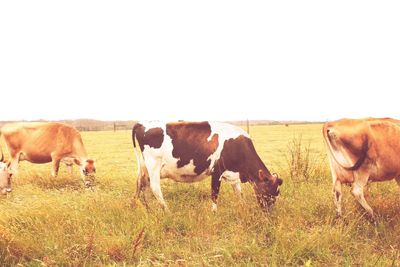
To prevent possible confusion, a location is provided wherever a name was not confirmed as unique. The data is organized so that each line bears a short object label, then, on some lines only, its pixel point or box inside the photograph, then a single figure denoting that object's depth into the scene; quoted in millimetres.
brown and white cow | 7020
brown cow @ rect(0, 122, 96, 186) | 11461
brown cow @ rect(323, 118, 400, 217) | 5797
